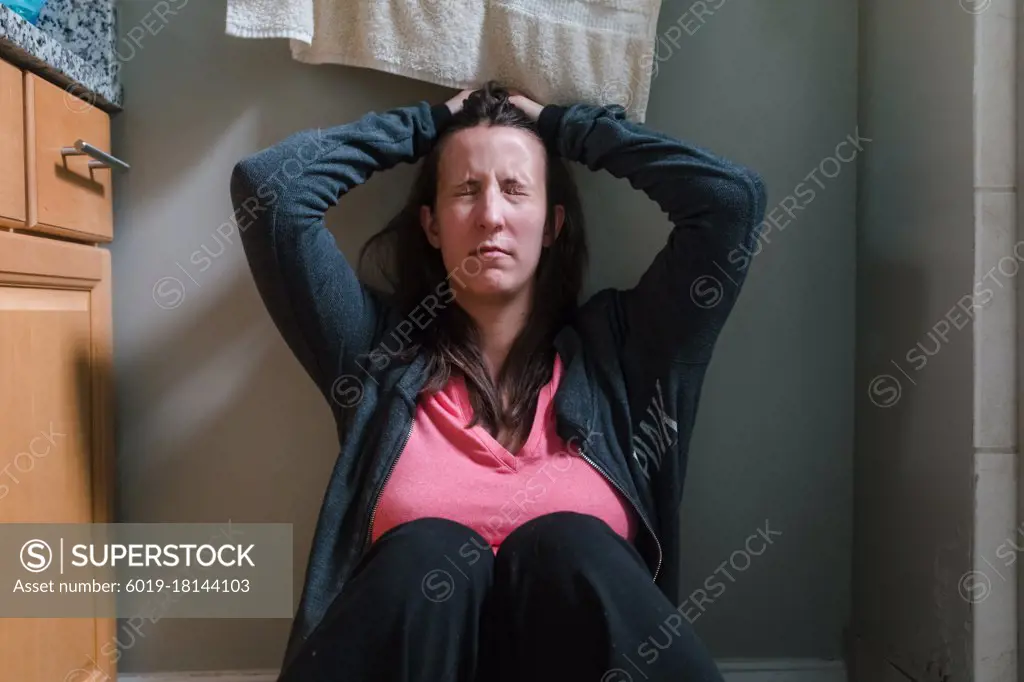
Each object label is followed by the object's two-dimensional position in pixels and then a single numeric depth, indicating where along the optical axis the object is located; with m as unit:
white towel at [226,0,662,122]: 0.97
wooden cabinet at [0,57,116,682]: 0.81
